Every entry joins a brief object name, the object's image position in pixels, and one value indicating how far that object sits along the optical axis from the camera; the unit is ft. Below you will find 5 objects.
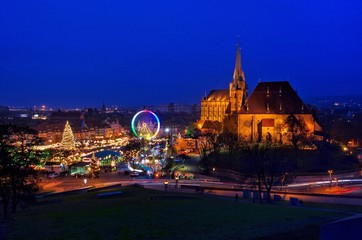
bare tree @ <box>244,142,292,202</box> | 121.90
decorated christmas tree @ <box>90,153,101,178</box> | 188.44
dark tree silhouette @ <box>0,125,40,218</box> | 93.97
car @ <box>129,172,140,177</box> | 194.92
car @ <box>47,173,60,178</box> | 191.42
